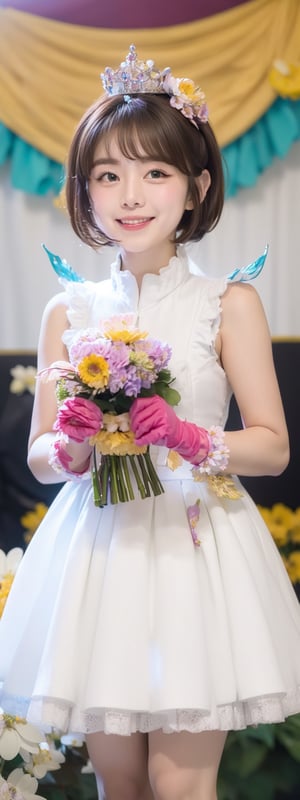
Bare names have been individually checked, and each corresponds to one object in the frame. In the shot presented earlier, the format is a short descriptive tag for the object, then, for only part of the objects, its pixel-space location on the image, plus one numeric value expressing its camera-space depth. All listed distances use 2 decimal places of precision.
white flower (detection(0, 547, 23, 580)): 3.20
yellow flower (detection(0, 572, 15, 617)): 3.12
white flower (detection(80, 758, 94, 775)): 3.63
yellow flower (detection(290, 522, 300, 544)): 4.70
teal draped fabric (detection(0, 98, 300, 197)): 4.83
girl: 2.42
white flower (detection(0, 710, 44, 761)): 2.82
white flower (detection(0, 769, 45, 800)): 2.89
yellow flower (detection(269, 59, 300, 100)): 4.73
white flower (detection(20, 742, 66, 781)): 2.95
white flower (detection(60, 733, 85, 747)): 3.38
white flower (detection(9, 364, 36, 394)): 4.78
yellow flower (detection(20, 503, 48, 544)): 4.78
